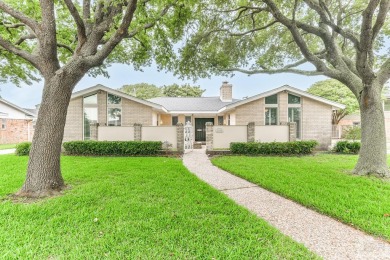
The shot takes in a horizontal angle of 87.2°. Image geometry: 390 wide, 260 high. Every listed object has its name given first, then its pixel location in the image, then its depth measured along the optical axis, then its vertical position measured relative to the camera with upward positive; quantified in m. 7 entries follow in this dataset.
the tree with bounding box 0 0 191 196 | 4.80 +1.75
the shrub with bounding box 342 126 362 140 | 14.30 -0.11
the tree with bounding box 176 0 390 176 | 6.94 +4.01
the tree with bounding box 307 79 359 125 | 23.81 +4.73
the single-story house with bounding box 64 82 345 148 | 14.65 +1.56
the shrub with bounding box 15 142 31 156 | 11.66 -0.92
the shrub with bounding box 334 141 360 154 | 12.28 -0.94
